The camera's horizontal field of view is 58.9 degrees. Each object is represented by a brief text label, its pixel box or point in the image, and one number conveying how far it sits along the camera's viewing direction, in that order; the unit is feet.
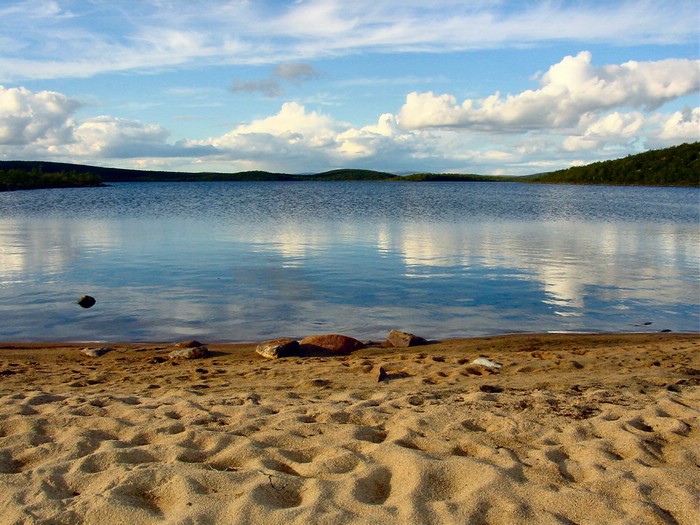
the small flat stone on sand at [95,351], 37.06
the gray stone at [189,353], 35.92
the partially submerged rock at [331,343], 37.83
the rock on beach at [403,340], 39.81
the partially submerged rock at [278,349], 36.32
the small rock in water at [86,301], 51.65
